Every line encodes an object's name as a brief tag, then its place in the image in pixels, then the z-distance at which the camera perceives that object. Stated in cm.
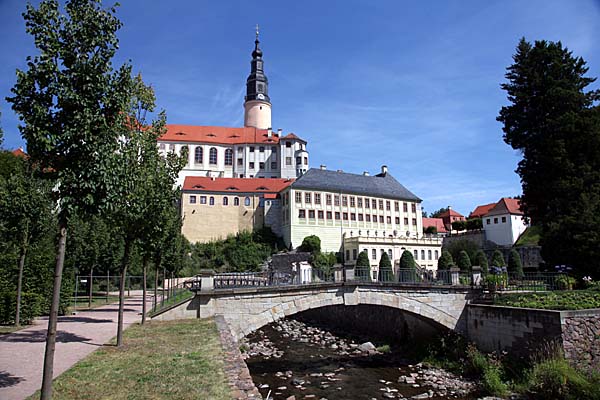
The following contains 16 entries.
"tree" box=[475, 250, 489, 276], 3709
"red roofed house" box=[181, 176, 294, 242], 6875
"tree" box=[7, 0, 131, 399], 748
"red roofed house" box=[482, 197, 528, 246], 6588
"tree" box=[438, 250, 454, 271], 4109
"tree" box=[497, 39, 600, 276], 2784
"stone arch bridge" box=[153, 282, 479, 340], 1839
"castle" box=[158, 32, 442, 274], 6519
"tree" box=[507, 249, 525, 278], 3633
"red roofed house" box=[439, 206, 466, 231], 9056
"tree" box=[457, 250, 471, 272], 3816
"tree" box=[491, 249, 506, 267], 3836
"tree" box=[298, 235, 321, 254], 6209
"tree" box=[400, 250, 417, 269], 3769
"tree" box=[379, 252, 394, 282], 3960
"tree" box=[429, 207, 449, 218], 11335
